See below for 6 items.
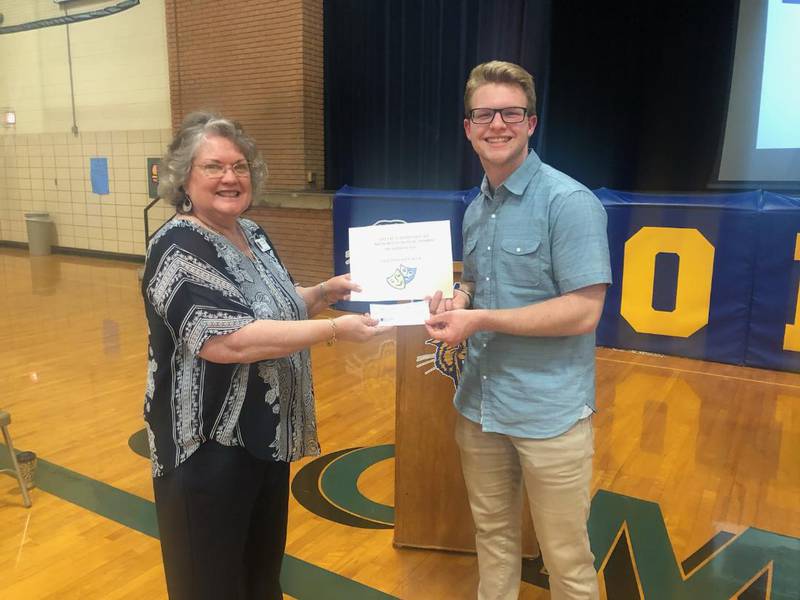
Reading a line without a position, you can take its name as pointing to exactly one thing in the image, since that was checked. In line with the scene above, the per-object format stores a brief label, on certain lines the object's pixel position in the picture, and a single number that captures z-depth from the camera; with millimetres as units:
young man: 1407
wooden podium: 2303
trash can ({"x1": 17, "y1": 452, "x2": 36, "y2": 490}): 2824
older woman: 1316
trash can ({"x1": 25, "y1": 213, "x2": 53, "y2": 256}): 10789
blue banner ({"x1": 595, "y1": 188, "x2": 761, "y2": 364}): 4715
